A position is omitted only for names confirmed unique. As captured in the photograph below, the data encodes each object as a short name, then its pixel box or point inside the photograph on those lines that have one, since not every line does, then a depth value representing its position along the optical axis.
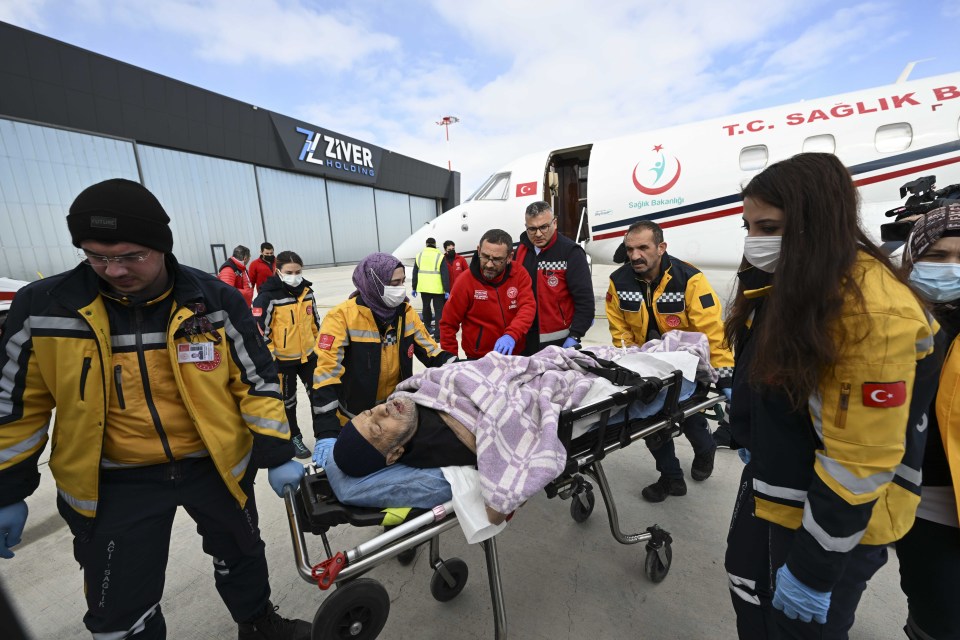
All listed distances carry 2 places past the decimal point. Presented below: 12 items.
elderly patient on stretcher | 1.45
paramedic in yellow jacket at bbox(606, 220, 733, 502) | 2.56
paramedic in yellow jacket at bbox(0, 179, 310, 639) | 1.27
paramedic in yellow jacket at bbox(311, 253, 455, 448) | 2.14
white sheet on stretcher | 1.93
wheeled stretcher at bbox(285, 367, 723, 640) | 1.23
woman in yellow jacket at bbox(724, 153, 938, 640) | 0.96
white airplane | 5.52
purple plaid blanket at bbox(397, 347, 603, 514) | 1.47
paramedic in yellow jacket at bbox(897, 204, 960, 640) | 1.17
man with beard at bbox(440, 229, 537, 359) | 3.05
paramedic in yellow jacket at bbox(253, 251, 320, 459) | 3.43
